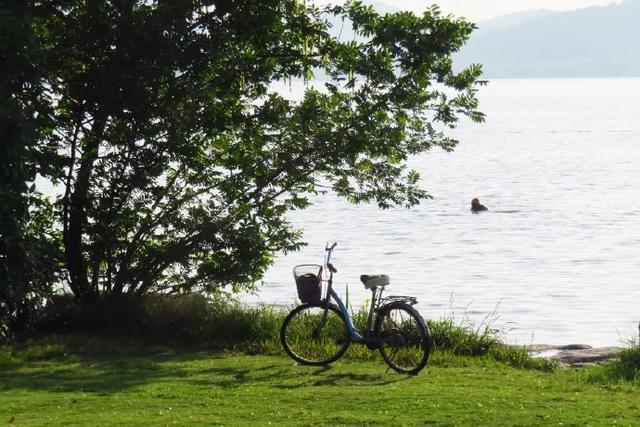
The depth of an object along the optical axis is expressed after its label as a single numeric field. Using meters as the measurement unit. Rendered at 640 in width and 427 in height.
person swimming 57.20
